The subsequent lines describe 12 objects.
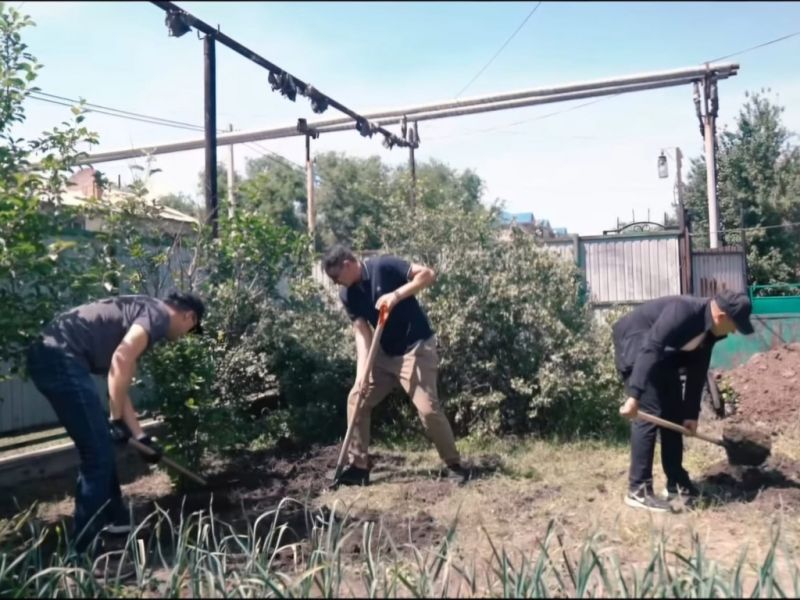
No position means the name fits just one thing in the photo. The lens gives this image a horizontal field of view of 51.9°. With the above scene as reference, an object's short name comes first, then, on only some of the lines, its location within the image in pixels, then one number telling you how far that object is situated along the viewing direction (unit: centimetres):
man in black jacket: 496
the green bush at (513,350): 704
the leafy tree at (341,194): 3250
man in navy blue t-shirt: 586
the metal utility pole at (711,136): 694
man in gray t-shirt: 430
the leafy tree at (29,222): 446
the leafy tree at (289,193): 3356
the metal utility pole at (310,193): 1914
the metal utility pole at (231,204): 736
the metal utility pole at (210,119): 786
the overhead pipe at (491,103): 1259
